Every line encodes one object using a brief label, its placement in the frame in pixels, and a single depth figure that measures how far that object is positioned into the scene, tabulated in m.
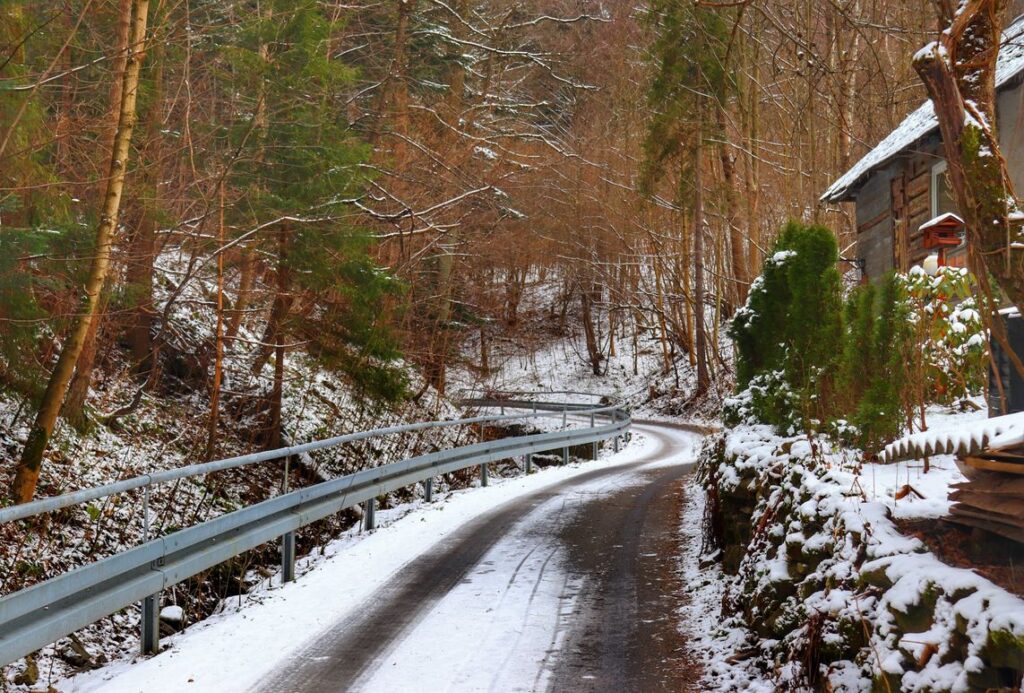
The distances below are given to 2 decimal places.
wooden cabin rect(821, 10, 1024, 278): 15.97
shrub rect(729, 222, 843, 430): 10.27
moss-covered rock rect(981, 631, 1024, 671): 3.65
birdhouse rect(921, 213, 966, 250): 11.50
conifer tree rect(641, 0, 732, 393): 30.59
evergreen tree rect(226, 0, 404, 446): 16.83
